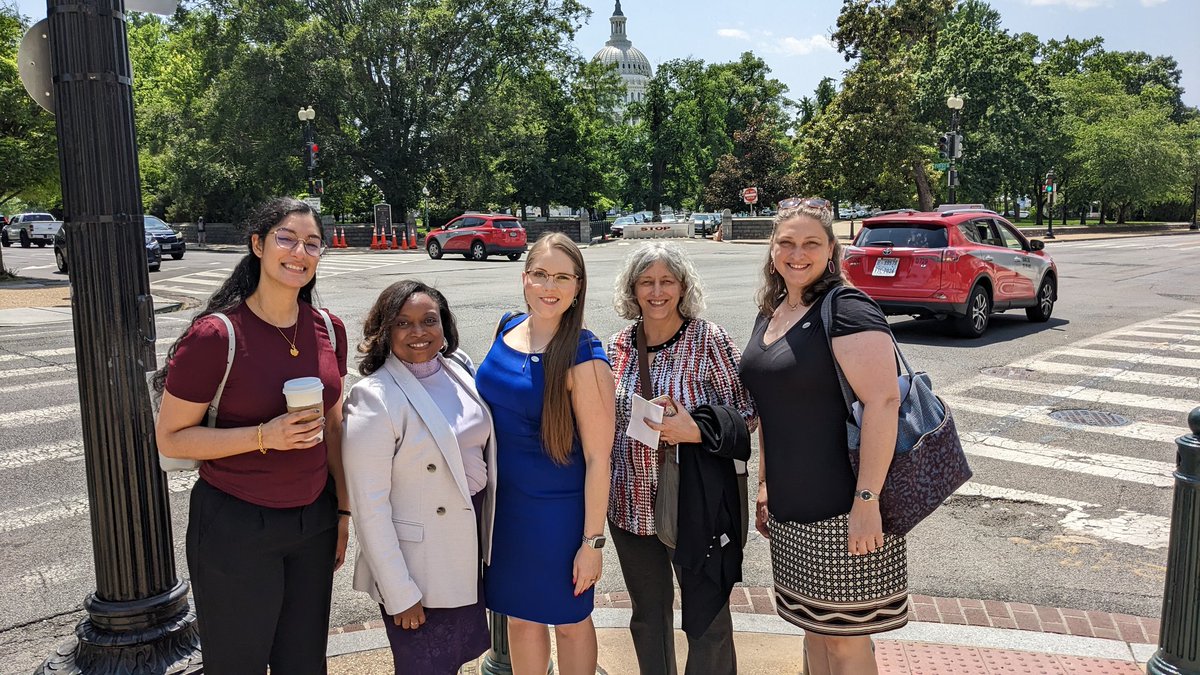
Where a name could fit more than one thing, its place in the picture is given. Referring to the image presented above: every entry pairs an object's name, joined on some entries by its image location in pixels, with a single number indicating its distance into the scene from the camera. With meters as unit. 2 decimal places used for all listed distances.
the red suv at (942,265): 11.45
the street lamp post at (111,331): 2.91
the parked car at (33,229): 41.50
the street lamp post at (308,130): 33.75
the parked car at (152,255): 23.52
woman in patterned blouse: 3.05
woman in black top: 2.66
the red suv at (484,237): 28.55
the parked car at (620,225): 49.28
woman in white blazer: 2.60
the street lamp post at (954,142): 29.97
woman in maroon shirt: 2.45
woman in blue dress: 2.75
